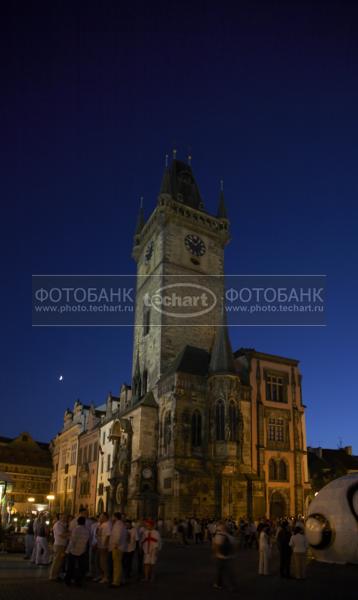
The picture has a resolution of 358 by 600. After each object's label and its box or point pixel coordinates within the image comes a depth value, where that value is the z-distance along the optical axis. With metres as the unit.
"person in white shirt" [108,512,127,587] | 12.72
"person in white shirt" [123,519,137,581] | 13.97
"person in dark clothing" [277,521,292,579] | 14.91
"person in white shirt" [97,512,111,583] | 13.38
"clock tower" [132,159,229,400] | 44.59
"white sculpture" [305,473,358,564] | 15.57
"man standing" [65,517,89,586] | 12.61
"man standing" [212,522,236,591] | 12.29
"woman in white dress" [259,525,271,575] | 15.23
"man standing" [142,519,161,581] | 13.41
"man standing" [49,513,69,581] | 13.41
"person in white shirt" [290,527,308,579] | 14.36
